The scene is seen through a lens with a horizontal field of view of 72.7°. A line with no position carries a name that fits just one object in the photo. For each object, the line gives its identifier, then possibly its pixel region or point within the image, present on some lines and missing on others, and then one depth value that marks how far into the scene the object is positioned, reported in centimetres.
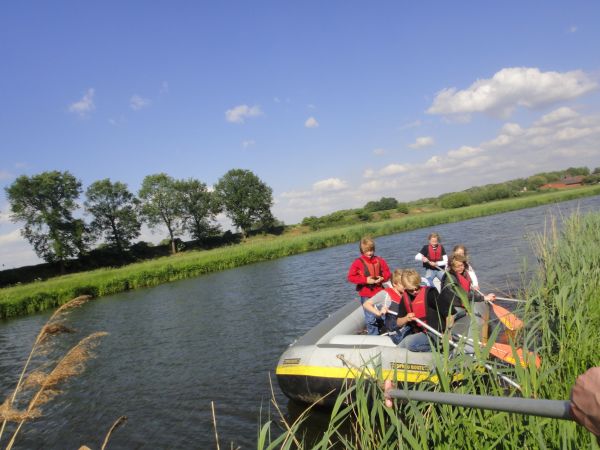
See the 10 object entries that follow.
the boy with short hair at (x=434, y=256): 896
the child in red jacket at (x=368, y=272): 686
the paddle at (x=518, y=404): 79
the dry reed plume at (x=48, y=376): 232
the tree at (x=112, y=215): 4738
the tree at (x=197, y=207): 5500
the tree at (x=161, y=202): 5184
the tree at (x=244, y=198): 5838
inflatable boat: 486
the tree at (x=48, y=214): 3991
